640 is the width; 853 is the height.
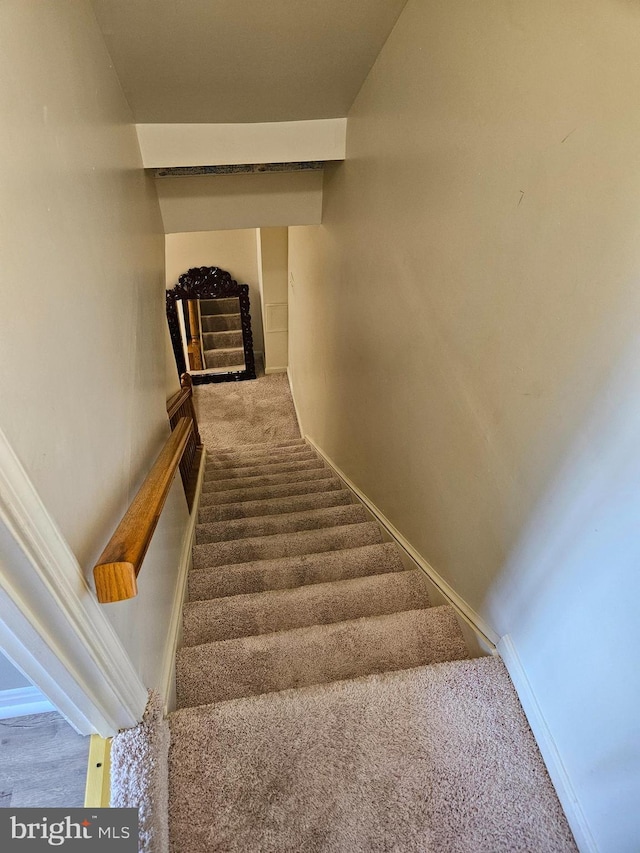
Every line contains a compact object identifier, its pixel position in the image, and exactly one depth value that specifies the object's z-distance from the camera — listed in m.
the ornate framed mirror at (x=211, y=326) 5.56
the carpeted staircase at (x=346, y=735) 0.87
